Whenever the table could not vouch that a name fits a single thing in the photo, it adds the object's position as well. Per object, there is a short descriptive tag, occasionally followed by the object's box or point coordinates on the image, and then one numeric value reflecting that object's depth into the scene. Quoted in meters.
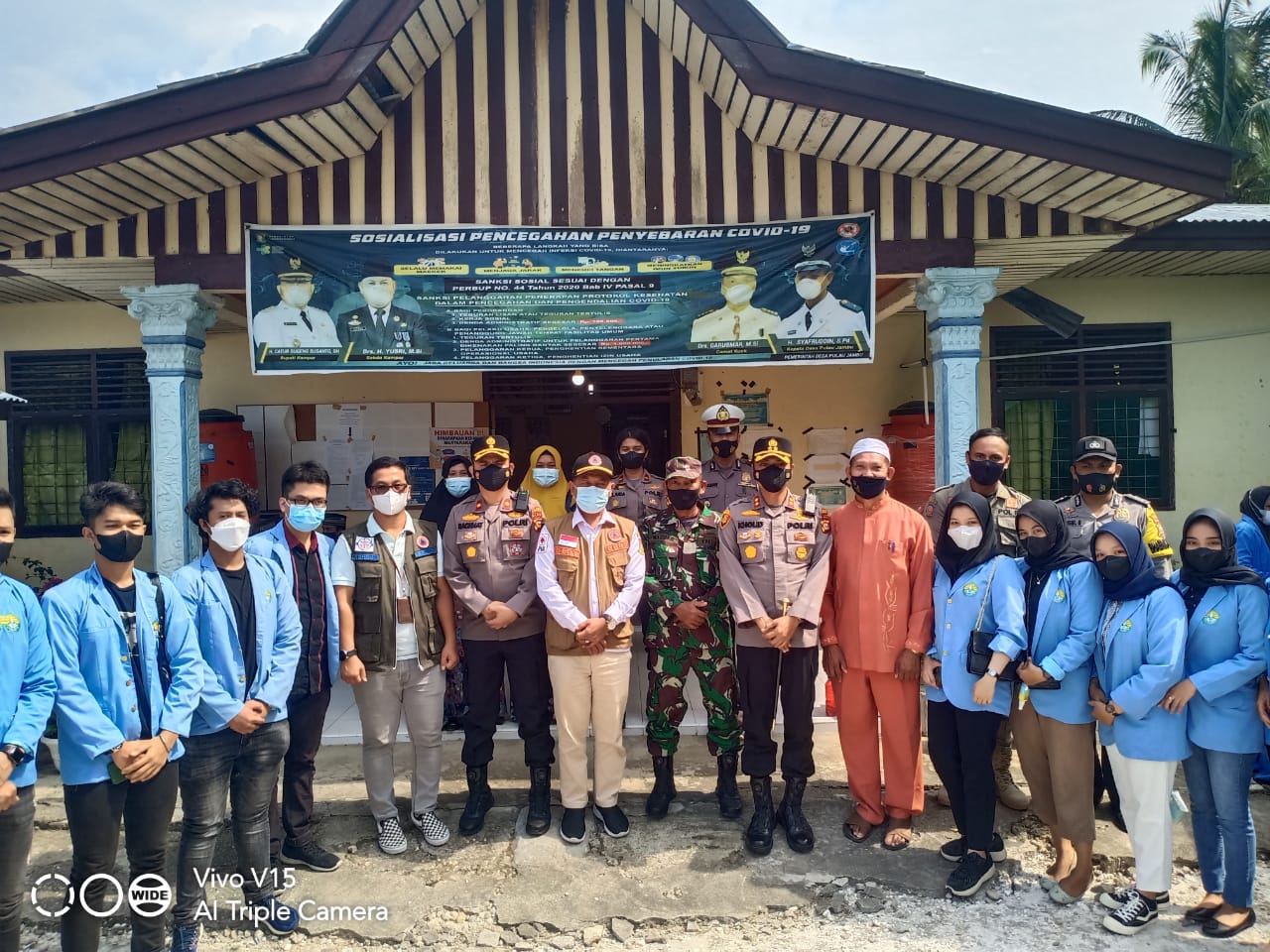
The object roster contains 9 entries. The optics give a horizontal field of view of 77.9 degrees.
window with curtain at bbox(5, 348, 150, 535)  7.29
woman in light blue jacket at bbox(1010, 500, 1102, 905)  3.17
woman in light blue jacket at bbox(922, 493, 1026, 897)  3.27
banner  4.98
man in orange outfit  3.65
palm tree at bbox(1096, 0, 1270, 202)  17.83
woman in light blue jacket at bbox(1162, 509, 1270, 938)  2.95
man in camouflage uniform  3.94
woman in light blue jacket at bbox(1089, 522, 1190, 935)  3.00
